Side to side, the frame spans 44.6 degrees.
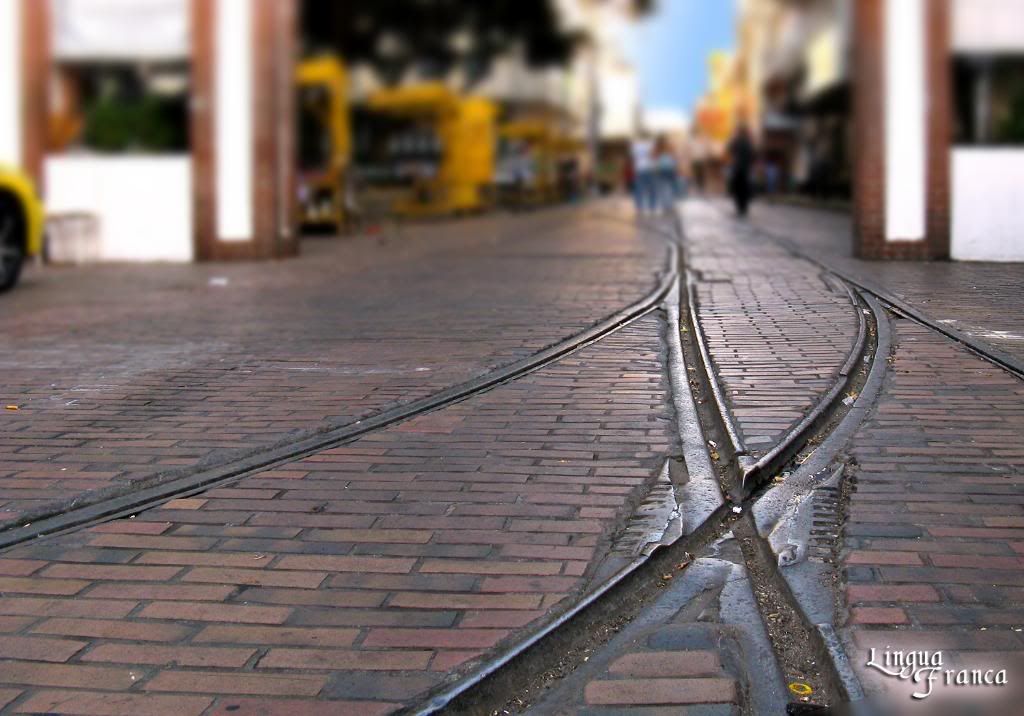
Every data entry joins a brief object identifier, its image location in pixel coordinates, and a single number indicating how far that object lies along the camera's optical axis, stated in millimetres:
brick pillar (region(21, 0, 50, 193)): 15578
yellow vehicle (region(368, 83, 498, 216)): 27953
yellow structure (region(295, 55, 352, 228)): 21797
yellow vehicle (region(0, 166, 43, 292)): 11742
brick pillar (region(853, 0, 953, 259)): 13328
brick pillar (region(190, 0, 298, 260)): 15266
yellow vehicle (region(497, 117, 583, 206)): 35406
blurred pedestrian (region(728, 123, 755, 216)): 25719
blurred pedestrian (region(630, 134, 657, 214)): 25484
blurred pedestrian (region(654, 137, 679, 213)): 26266
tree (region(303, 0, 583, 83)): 27016
